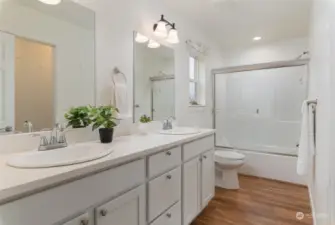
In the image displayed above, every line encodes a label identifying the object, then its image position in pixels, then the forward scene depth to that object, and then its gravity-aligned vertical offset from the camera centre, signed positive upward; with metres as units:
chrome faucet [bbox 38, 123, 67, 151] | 1.29 -0.17
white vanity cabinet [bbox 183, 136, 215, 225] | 1.83 -0.61
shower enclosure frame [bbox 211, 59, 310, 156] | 3.15 +0.74
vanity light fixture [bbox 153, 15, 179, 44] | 2.22 +0.87
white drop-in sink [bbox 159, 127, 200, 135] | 2.14 -0.19
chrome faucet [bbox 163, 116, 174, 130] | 2.40 -0.14
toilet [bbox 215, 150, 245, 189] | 2.82 -0.74
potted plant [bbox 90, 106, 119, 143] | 1.56 -0.08
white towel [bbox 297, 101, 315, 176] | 1.80 -0.26
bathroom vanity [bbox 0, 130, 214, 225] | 0.77 -0.36
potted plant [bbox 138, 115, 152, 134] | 2.17 -0.11
